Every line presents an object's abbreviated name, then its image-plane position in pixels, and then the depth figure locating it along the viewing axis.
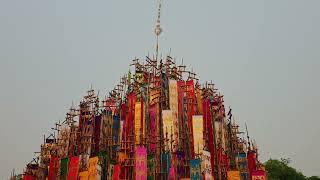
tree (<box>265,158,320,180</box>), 34.34
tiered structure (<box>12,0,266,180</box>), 22.17
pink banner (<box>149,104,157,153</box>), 22.95
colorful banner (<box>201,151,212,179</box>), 21.62
